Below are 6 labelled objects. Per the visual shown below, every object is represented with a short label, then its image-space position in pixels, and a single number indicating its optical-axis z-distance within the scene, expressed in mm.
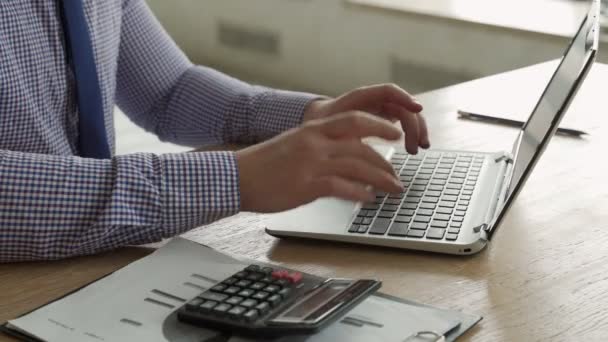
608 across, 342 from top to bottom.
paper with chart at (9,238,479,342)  1435
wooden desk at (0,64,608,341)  1489
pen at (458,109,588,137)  1989
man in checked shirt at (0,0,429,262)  1539
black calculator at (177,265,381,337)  1410
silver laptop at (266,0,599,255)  1604
